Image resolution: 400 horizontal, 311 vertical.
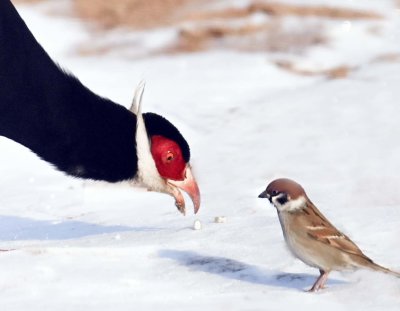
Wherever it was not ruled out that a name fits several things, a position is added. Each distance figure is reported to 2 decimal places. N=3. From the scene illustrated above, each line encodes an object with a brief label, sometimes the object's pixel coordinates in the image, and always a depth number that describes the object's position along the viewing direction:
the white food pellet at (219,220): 11.91
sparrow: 9.38
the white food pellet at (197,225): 11.66
